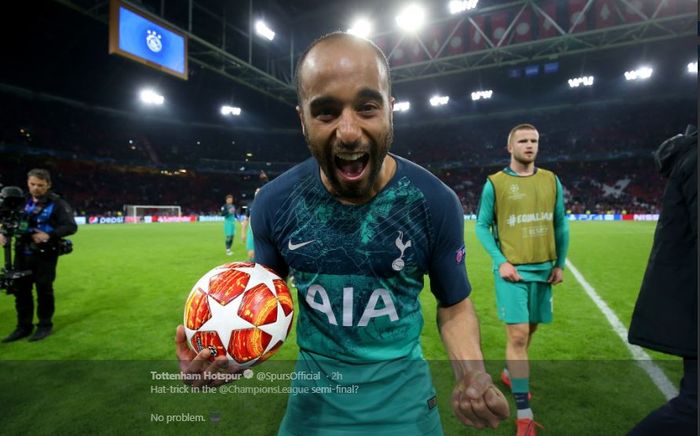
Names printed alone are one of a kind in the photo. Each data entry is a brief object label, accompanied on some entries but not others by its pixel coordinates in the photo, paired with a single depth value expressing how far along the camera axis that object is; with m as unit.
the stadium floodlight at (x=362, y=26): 16.84
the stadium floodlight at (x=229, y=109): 33.31
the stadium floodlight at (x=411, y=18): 15.91
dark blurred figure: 1.39
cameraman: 4.44
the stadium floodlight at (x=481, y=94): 31.02
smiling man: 1.29
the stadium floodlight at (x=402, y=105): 34.66
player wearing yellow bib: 3.01
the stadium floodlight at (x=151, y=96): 27.99
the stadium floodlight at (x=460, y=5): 15.39
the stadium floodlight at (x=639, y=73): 26.16
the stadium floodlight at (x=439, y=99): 33.58
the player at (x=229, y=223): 11.56
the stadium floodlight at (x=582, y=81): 28.89
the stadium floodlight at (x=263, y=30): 16.70
